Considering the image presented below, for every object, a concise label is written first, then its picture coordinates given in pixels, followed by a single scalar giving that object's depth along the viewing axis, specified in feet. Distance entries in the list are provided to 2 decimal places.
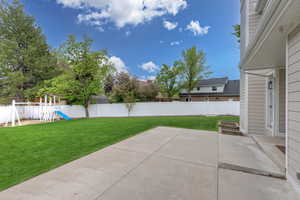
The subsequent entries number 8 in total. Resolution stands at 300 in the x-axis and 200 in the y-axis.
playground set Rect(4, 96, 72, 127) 32.30
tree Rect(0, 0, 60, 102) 40.60
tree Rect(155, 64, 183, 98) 58.75
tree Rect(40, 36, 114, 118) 38.11
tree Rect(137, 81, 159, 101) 46.18
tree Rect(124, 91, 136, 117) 42.70
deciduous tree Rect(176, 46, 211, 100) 60.03
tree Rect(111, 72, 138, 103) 43.86
